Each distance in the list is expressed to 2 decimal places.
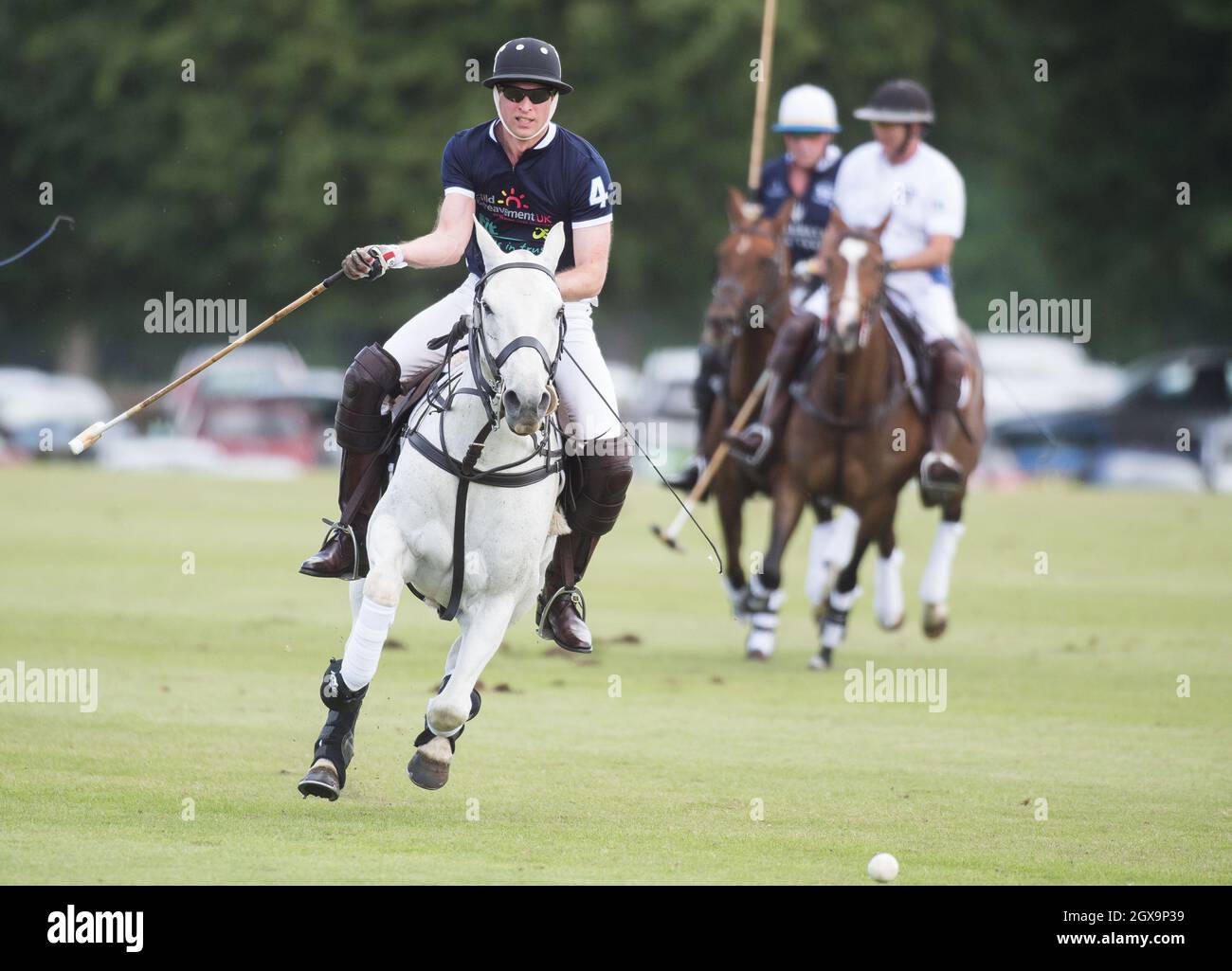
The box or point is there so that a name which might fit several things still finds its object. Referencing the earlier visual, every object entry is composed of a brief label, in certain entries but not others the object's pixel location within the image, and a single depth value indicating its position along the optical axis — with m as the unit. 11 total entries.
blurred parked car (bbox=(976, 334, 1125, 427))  39.91
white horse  8.53
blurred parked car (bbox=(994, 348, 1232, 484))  34.22
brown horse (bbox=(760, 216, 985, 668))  14.36
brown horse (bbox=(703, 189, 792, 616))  15.10
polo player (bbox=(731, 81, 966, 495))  14.63
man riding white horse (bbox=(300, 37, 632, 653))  8.96
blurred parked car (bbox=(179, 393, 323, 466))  36.00
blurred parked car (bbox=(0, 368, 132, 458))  37.16
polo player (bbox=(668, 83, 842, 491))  15.71
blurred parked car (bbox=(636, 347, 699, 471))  35.72
